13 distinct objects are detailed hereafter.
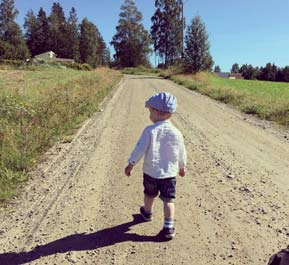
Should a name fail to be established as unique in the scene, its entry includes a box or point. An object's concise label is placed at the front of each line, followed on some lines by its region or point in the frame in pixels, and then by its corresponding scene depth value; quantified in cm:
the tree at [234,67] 15175
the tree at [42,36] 9288
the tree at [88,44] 9175
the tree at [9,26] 7738
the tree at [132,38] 7106
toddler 350
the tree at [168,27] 6400
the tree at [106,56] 11164
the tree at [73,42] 9144
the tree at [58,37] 9144
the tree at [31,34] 9250
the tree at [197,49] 3647
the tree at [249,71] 10284
